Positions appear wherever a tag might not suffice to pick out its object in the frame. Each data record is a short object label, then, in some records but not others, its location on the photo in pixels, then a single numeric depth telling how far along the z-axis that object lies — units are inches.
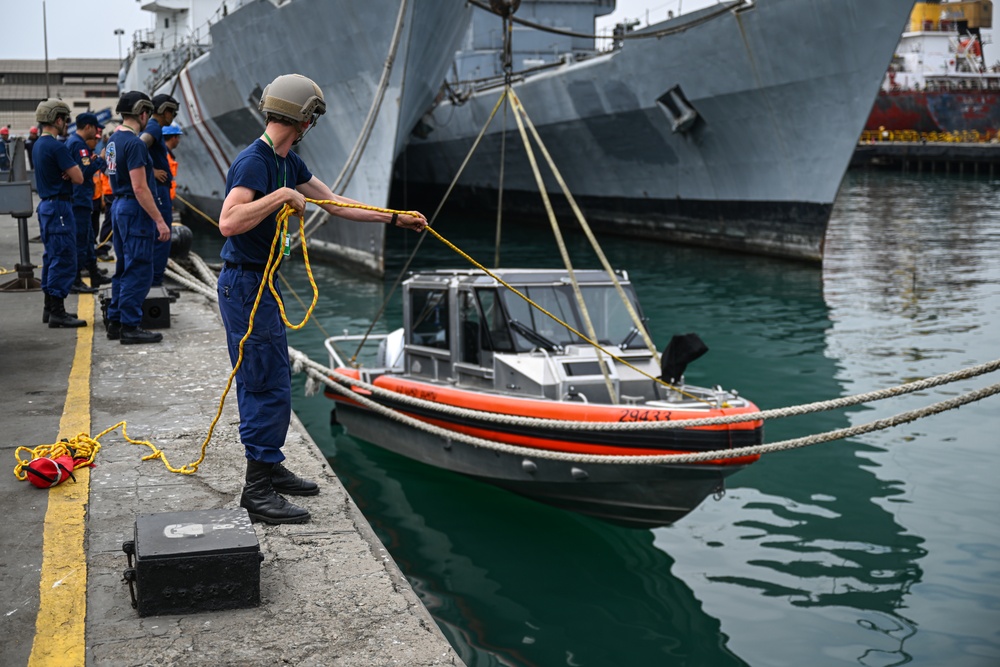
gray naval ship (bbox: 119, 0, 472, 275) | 772.6
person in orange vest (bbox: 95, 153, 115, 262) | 602.9
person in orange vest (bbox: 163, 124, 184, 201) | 368.2
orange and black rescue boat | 298.5
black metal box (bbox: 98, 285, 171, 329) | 378.3
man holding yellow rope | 178.1
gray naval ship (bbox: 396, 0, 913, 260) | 865.5
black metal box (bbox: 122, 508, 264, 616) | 150.7
